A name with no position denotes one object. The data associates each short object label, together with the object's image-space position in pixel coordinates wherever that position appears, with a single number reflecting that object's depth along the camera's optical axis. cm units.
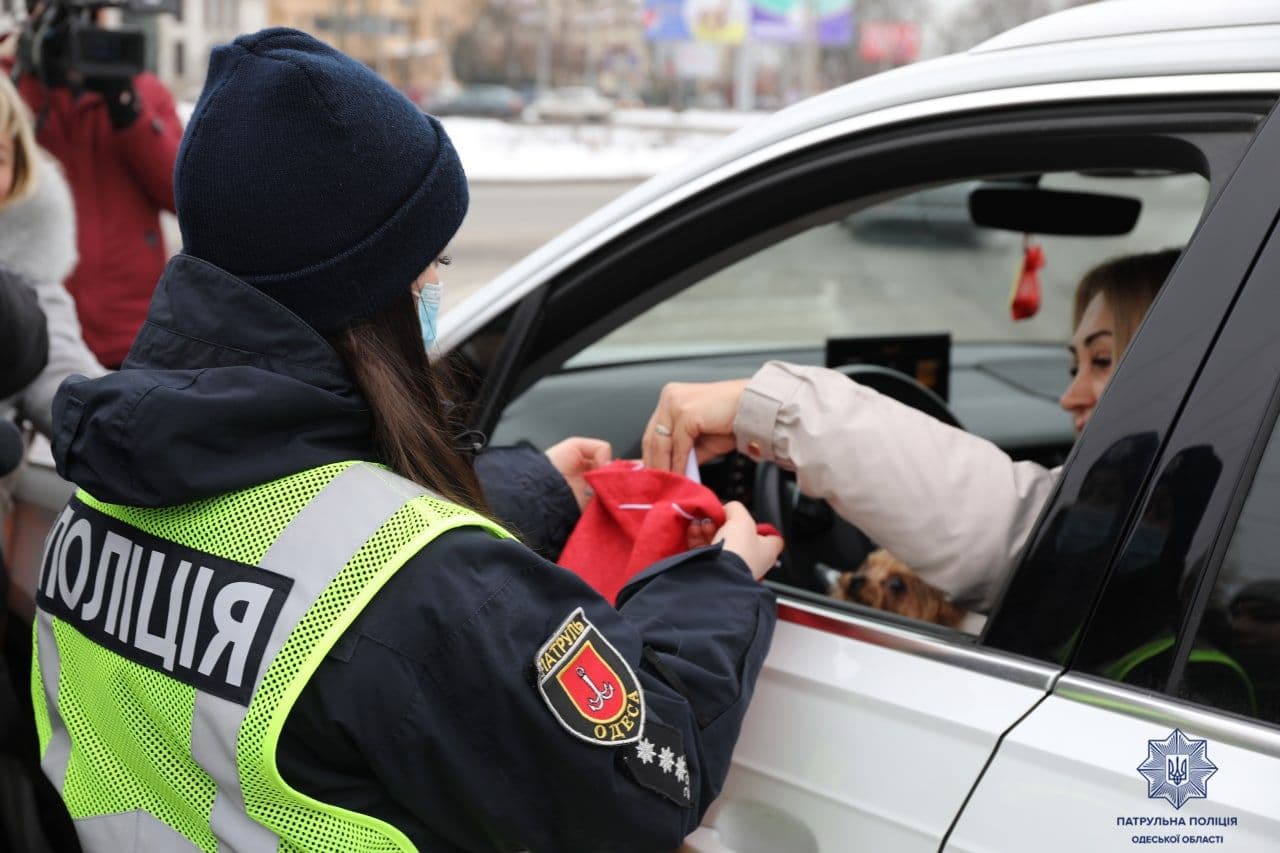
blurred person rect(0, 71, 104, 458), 271
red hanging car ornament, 262
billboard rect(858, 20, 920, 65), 4341
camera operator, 382
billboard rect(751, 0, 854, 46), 4156
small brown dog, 190
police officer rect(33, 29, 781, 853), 112
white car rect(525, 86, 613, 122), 4266
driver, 156
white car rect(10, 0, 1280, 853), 121
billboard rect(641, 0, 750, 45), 4272
